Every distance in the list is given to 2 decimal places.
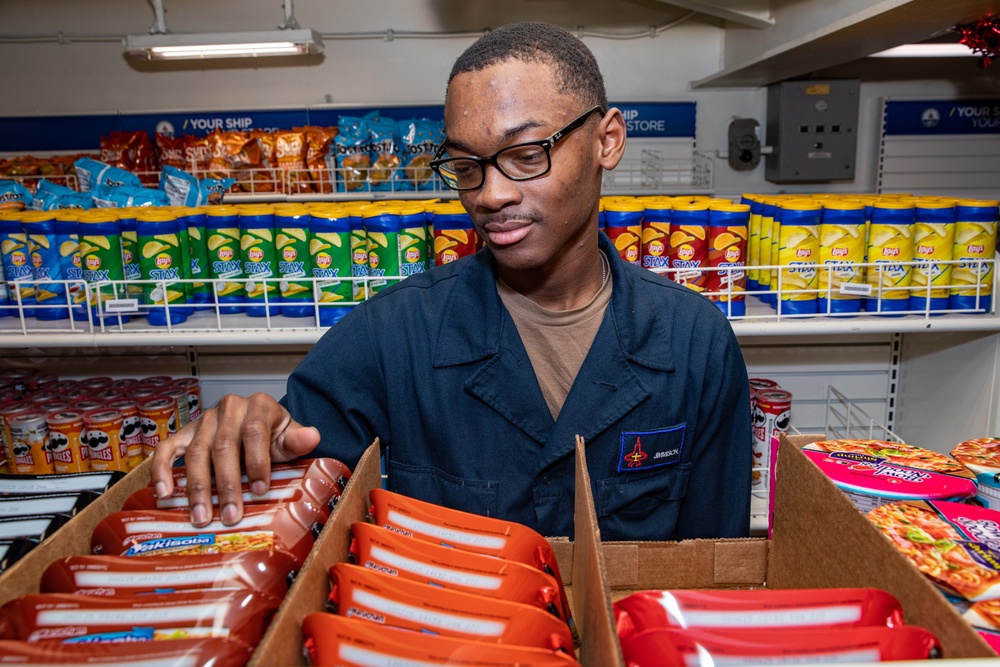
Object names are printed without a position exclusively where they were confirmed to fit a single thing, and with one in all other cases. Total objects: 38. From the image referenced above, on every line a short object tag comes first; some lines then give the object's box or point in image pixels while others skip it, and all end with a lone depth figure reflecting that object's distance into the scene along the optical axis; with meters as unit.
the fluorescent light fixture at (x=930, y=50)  3.42
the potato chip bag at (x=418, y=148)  3.39
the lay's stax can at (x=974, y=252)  1.87
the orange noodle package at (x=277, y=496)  0.90
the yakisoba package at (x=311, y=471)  0.94
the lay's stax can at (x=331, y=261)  1.97
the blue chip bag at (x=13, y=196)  2.45
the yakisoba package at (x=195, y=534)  0.81
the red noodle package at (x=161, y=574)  0.72
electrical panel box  3.48
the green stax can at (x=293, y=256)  2.00
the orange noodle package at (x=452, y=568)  0.78
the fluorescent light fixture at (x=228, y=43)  3.01
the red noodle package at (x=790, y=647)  0.59
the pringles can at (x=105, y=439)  2.06
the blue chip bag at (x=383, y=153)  3.39
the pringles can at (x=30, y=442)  2.05
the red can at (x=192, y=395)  2.37
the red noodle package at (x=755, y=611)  0.64
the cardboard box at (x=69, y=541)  0.69
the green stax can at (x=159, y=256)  2.01
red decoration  2.07
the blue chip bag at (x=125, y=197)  2.55
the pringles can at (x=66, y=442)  2.05
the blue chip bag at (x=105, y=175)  2.66
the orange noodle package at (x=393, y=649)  0.61
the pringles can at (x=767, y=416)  2.17
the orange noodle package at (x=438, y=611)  0.69
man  1.21
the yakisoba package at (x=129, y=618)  0.64
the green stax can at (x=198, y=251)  2.06
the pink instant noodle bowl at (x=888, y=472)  0.92
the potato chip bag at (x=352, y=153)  3.38
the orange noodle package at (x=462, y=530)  0.86
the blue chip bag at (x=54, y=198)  2.50
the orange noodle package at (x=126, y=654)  0.59
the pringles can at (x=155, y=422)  2.13
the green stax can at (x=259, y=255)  2.01
